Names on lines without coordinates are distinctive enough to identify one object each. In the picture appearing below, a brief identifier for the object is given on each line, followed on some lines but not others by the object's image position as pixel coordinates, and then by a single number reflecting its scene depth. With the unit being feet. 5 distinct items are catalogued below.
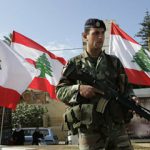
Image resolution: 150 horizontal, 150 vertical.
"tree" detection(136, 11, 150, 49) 97.22
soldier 6.29
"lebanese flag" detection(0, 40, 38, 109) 18.19
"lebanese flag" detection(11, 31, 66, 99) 23.80
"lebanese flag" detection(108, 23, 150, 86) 23.52
